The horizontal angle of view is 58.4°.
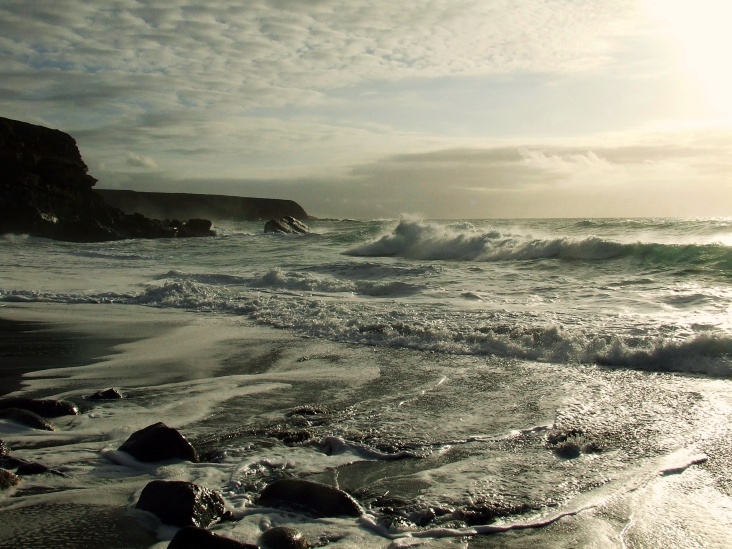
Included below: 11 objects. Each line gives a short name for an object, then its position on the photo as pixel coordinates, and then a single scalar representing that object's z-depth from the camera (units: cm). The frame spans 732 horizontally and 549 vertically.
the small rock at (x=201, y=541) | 265
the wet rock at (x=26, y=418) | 457
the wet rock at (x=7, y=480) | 339
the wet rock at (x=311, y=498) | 323
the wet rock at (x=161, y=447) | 393
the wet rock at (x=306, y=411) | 496
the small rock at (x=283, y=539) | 284
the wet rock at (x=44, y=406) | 491
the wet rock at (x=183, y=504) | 307
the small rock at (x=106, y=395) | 541
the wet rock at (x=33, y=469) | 364
